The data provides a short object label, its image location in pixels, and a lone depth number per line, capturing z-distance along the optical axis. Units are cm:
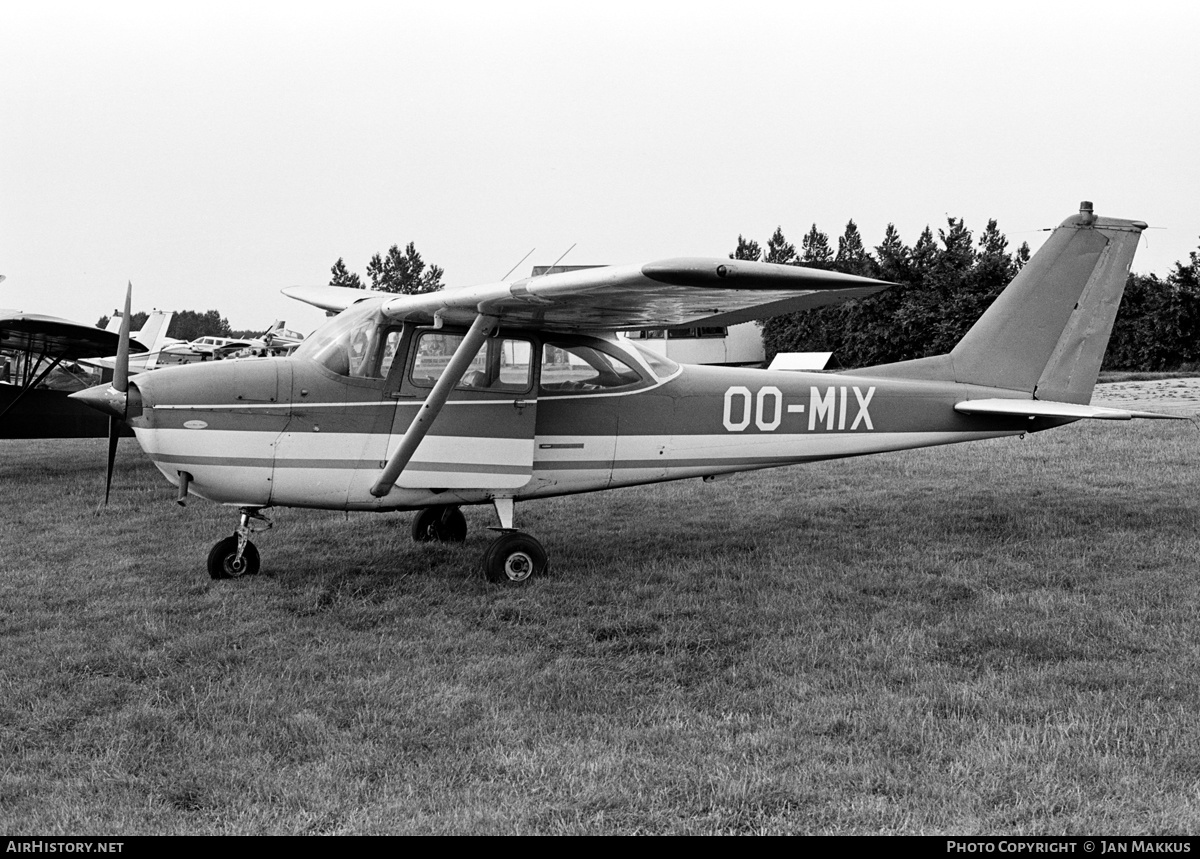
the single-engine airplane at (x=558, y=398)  643
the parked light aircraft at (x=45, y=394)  1274
